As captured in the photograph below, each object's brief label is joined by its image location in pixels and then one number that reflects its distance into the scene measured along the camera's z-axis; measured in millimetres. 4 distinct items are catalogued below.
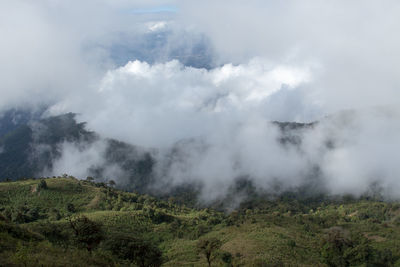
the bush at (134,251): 61875
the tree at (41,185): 140250
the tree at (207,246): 71625
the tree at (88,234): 52531
